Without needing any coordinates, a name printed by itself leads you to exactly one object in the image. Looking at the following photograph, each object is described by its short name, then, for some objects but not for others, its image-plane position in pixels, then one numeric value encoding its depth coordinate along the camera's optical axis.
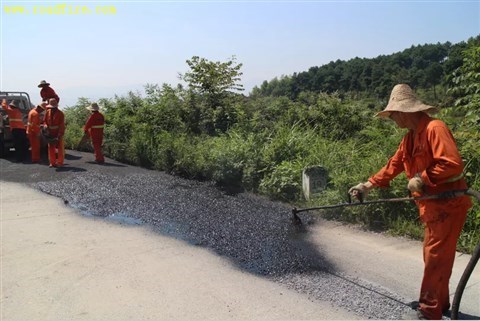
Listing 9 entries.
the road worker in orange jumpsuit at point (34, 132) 11.65
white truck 12.38
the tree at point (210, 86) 11.55
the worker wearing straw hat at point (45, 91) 12.99
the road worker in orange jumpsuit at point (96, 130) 11.47
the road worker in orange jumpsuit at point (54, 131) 10.87
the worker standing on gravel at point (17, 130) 12.15
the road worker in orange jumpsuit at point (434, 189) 3.14
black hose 3.00
